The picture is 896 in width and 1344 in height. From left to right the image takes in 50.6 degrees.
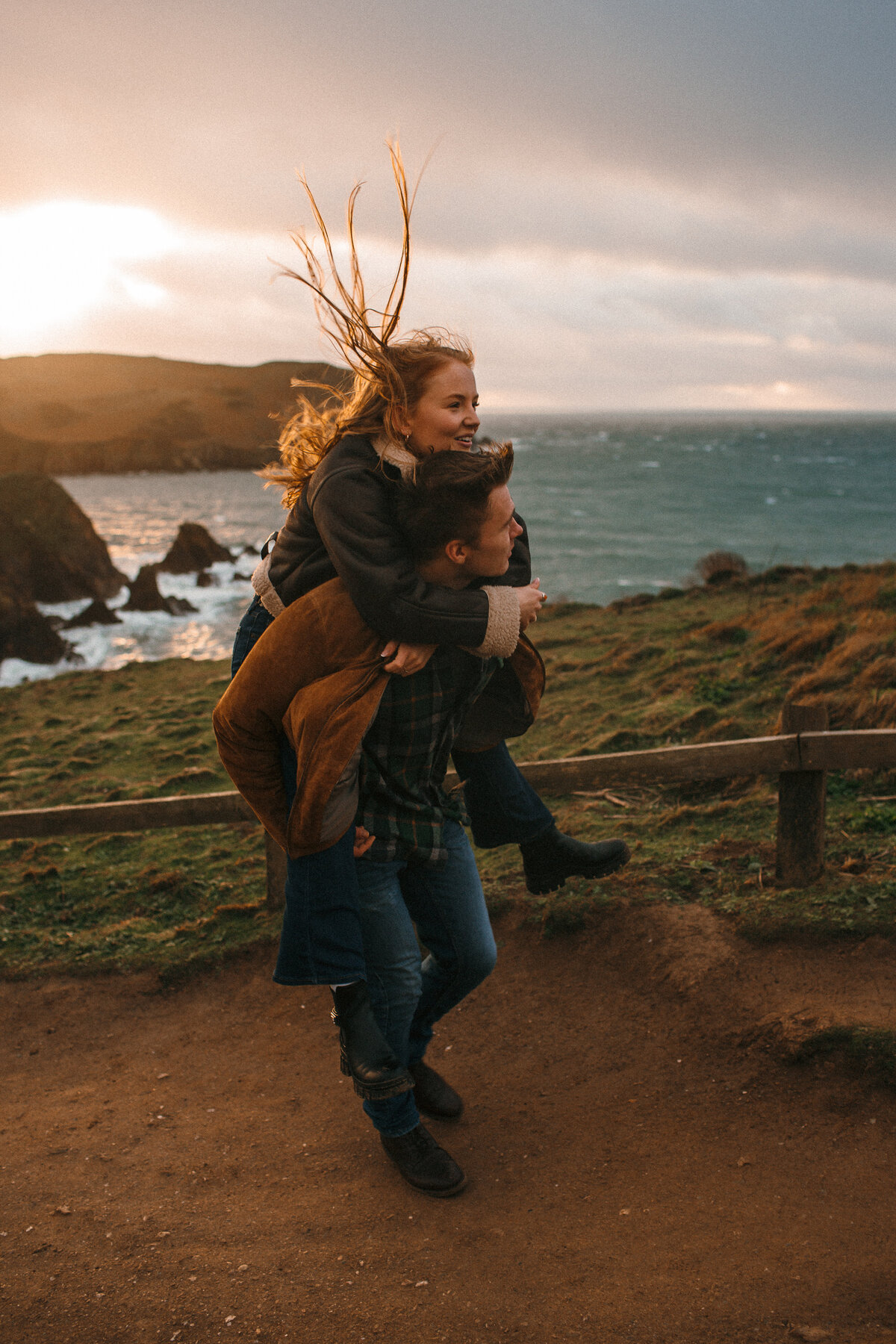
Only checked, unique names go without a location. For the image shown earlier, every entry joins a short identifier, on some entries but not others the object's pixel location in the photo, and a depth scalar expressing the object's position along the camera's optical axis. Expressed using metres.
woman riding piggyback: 2.56
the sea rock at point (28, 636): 24.27
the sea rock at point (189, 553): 37.94
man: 2.63
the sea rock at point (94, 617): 28.39
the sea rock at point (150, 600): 30.75
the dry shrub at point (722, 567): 17.66
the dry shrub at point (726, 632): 10.22
